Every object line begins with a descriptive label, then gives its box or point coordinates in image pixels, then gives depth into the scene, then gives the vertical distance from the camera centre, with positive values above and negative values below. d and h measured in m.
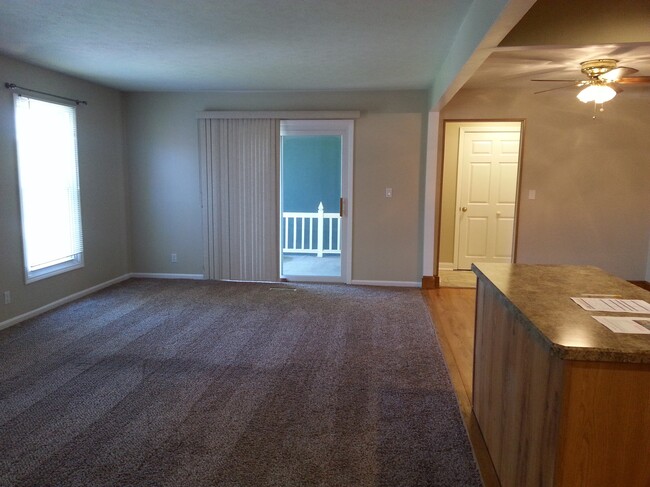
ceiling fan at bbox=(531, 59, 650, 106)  3.65 +0.95
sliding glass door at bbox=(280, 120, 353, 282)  5.66 -0.06
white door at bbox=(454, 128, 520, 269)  6.54 +0.04
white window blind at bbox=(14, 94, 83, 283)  4.29 +0.03
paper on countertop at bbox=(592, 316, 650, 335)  1.53 -0.42
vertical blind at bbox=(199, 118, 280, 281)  5.68 -0.04
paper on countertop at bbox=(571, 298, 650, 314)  1.78 -0.41
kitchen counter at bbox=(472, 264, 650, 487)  1.39 -0.63
